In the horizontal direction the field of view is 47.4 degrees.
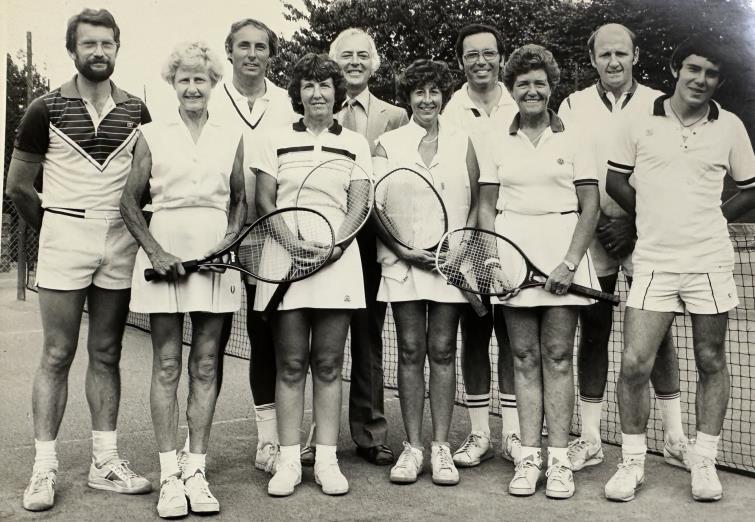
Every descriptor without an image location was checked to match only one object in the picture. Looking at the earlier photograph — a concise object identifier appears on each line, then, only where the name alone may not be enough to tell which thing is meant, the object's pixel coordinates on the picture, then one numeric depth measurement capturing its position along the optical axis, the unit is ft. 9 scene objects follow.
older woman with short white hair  12.03
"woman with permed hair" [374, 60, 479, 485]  13.24
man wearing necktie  14.67
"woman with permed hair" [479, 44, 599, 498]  12.64
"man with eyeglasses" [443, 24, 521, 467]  14.17
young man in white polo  12.28
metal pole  22.06
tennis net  15.56
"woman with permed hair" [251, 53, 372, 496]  12.60
